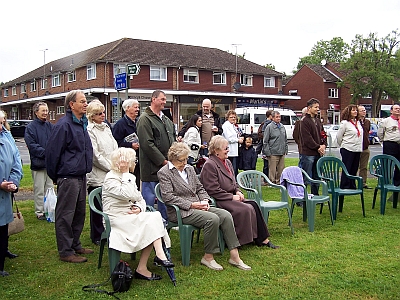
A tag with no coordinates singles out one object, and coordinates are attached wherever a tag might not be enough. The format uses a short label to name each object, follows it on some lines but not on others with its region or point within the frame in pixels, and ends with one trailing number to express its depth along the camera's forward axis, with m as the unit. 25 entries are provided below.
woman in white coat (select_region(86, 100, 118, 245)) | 5.89
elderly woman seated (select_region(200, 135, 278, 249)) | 5.67
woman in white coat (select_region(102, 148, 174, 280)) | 4.64
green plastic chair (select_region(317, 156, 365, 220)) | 7.70
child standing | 10.62
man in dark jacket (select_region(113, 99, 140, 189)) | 6.80
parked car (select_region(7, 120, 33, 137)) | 33.25
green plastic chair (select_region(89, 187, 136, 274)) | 4.67
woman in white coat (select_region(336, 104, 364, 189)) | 9.29
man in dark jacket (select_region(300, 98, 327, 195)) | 8.35
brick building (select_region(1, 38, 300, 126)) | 34.31
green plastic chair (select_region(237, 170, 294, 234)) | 6.45
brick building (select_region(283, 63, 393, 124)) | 50.53
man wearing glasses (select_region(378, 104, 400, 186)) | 9.41
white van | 29.42
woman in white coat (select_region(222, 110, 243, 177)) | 9.92
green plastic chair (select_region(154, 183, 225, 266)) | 5.19
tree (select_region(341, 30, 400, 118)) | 46.78
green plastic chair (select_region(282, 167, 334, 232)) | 6.84
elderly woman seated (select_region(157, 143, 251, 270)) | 5.19
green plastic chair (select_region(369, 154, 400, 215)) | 8.24
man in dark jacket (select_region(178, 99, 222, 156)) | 9.16
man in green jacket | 6.11
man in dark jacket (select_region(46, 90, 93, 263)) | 5.23
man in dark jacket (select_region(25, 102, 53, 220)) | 7.25
